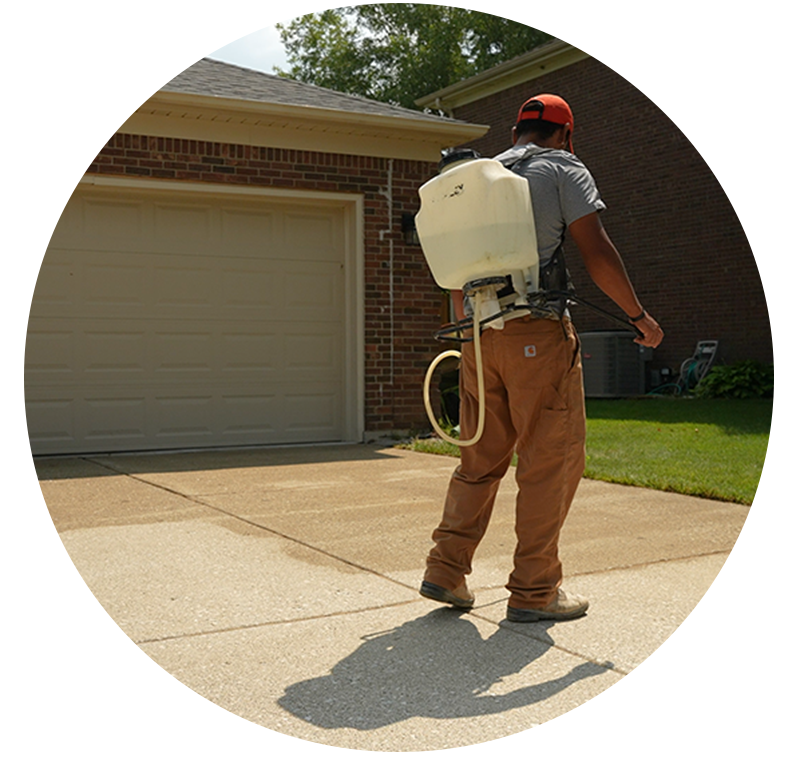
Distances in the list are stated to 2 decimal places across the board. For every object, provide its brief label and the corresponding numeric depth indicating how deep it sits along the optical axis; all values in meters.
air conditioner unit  17.25
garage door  9.67
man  3.91
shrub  15.17
